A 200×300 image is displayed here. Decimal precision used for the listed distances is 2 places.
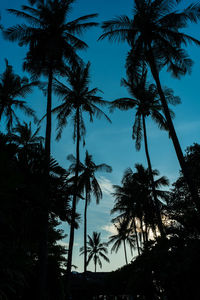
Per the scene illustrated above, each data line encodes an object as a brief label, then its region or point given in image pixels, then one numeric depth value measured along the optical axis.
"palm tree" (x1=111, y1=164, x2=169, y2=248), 21.62
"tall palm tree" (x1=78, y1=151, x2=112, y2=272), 20.79
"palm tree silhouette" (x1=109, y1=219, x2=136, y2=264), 33.47
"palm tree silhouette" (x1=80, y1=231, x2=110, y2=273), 39.08
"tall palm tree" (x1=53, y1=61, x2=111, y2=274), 15.77
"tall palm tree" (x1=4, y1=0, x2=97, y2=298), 11.20
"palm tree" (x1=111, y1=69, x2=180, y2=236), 15.72
